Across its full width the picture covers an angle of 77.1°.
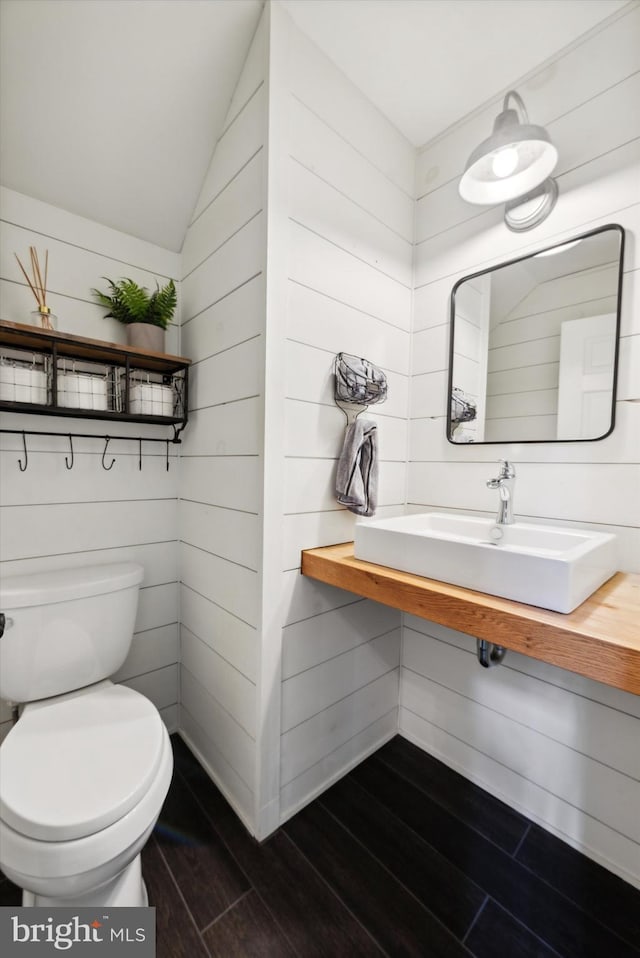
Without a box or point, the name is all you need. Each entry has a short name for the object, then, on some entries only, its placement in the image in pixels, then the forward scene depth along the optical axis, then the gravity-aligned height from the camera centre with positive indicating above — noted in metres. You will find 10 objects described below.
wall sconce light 1.14 +0.89
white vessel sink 0.86 -0.24
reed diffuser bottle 1.22 +0.51
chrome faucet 1.26 -0.09
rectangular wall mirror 1.20 +0.39
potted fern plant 1.41 +0.52
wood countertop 0.74 -0.33
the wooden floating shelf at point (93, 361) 1.18 +0.33
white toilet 0.80 -0.73
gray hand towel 1.34 -0.04
